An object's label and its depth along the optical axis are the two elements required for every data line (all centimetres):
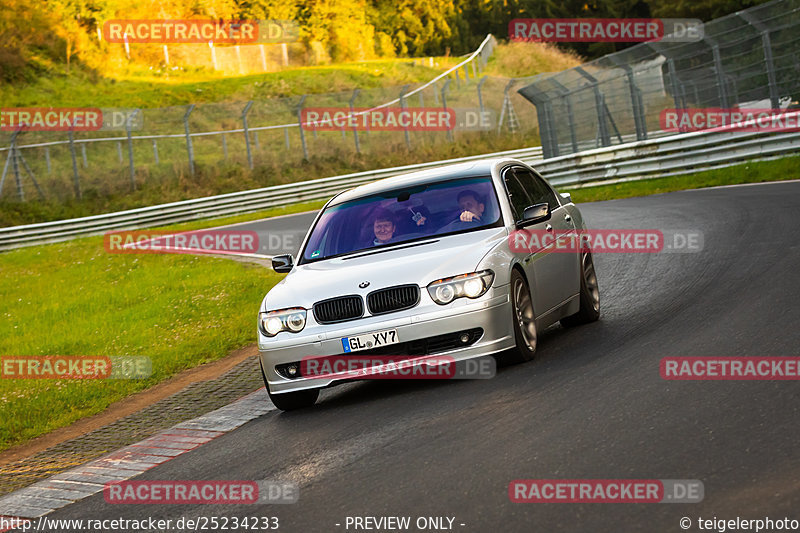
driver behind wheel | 1775
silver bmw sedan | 1562
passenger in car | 1781
